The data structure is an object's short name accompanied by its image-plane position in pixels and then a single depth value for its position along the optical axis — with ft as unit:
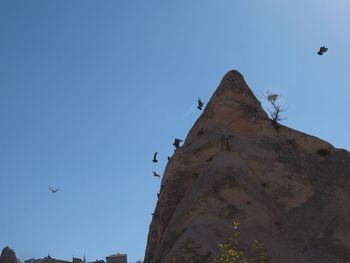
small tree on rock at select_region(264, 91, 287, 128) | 82.01
